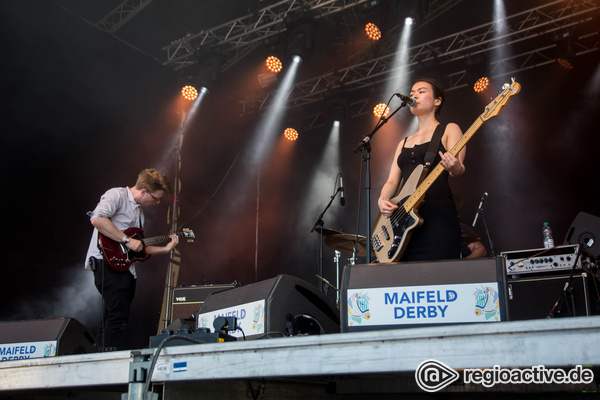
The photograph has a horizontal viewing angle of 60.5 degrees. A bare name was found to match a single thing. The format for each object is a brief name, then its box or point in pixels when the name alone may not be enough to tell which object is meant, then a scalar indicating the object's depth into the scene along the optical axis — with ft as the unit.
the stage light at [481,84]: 24.16
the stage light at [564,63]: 22.38
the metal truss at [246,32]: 22.72
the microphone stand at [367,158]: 9.37
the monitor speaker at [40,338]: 8.46
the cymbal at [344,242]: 15.31
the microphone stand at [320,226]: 16.92
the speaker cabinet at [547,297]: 12.77
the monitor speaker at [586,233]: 14.29
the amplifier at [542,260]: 13.36
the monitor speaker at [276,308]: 6.06
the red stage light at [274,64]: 24.49
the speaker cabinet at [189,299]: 17.74
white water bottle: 19.80
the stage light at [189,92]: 25.14
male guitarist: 11.21
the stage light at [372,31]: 22.68
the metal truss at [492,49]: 22.11
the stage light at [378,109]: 26.96
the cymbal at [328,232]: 15.71
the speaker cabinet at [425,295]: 5.01
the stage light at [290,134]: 29.37
